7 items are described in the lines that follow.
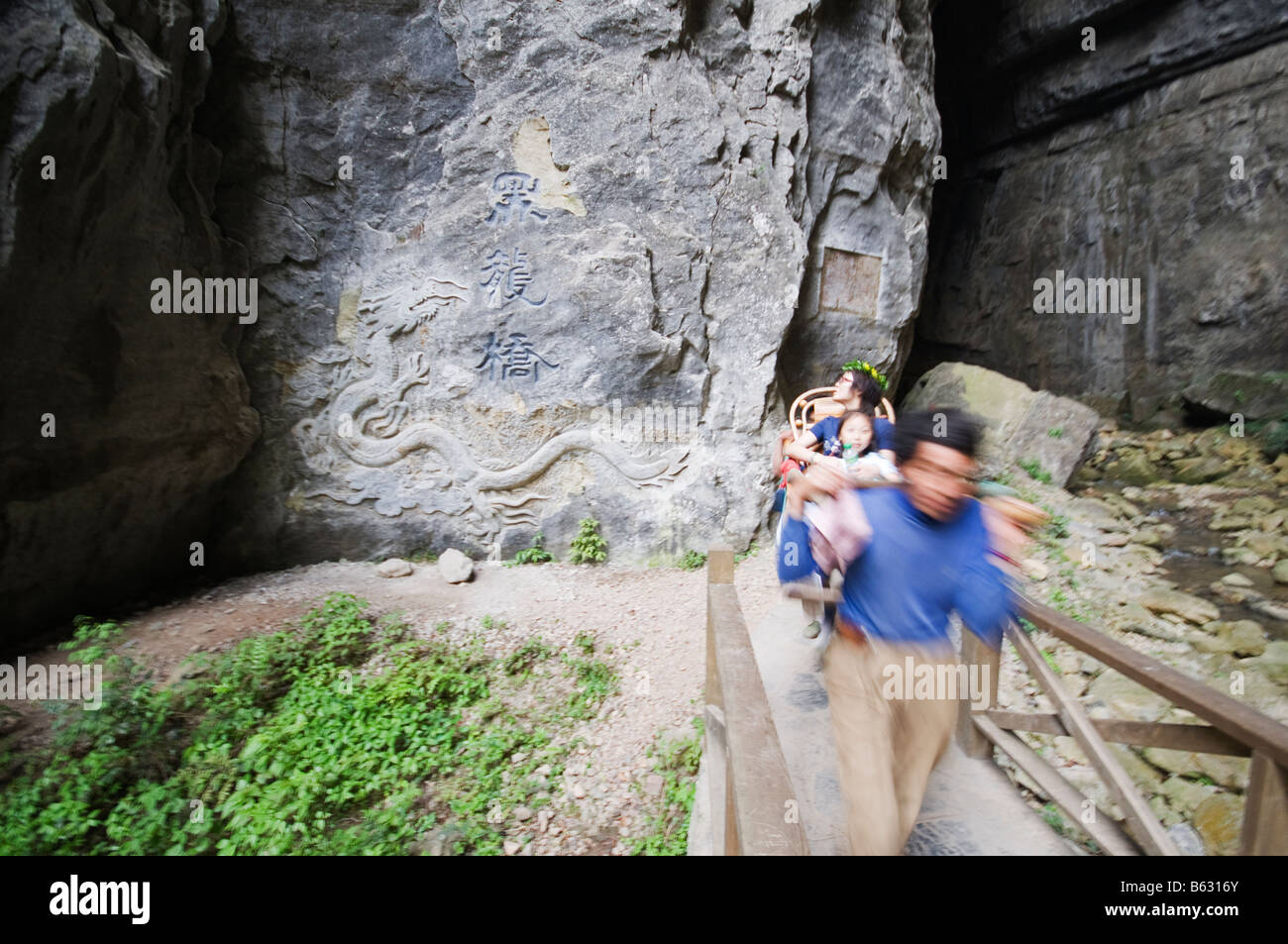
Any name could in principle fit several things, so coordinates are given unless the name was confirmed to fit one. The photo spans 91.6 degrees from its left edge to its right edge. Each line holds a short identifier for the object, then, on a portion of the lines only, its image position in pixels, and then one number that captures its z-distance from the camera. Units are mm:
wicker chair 3957
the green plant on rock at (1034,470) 7715
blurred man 1810
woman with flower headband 3633
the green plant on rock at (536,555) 6020
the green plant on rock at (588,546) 6051
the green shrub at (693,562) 6062
